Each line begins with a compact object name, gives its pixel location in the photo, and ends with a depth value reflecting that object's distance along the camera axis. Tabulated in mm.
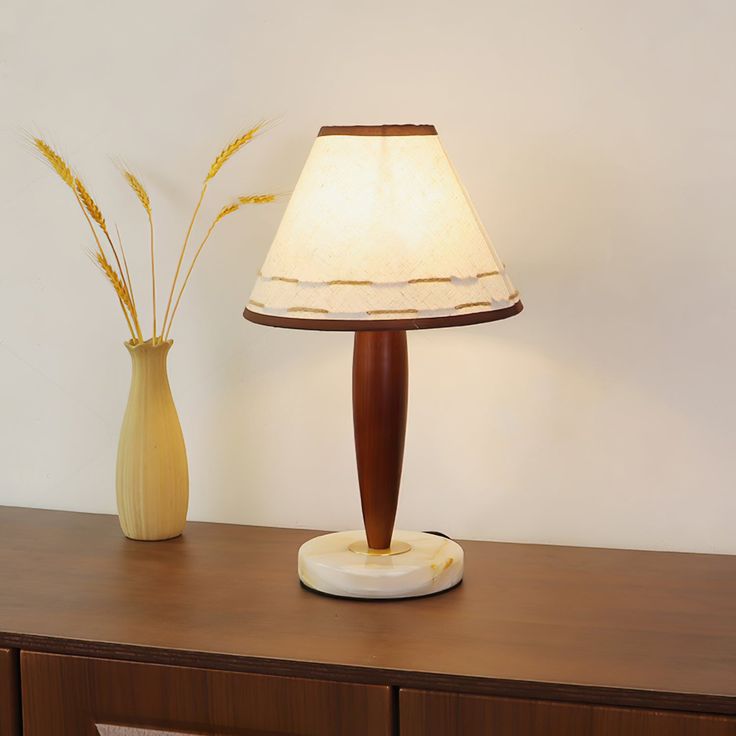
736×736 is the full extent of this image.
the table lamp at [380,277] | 1450
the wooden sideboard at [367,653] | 1355
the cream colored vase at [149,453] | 1672
